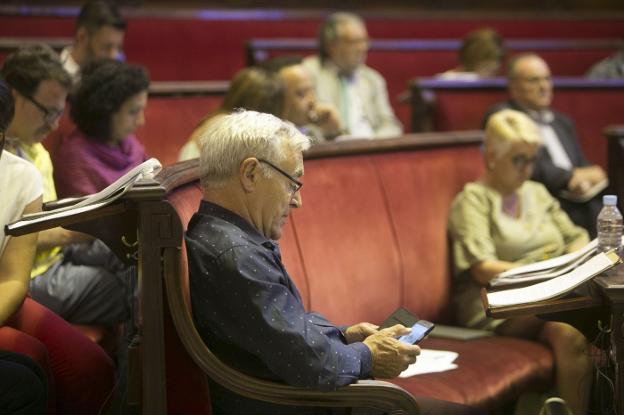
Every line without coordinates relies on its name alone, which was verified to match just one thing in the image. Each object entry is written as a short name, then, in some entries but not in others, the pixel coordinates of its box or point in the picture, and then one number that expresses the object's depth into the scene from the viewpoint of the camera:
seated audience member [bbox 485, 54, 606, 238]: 10.42
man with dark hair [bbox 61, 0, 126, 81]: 9.23
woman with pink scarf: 6.87
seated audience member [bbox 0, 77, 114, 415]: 4.61
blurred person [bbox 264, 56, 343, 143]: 9.05
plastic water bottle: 5.67
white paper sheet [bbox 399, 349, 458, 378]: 5.80
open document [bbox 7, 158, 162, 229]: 4.15
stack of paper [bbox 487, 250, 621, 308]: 5.00
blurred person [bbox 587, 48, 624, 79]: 13.07
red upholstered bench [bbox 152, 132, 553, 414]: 6.03
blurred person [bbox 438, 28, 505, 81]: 12.44
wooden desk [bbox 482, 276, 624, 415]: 4.86
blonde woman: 6.89
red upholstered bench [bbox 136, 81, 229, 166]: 9.12
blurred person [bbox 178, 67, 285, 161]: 8.00
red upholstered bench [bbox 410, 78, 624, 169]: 10.58
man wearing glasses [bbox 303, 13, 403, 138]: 11.08
